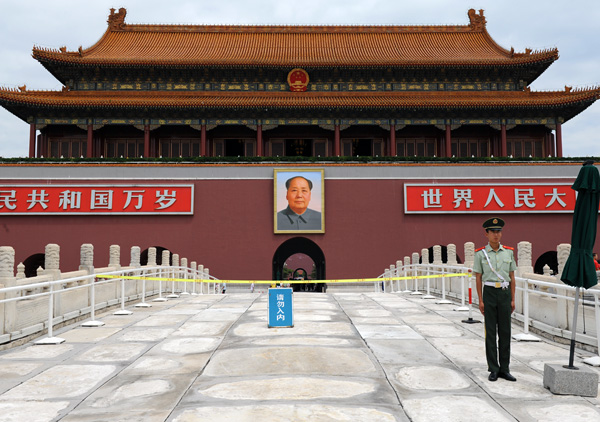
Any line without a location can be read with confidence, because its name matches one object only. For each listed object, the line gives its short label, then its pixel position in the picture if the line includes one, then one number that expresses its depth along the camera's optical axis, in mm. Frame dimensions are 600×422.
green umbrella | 5344
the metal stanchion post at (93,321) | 9445
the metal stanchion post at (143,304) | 12552
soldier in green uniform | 5645
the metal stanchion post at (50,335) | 7836
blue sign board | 8805
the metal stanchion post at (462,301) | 11291
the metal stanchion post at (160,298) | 14164
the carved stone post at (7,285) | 7613
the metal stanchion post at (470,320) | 9570
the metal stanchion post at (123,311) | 11000
